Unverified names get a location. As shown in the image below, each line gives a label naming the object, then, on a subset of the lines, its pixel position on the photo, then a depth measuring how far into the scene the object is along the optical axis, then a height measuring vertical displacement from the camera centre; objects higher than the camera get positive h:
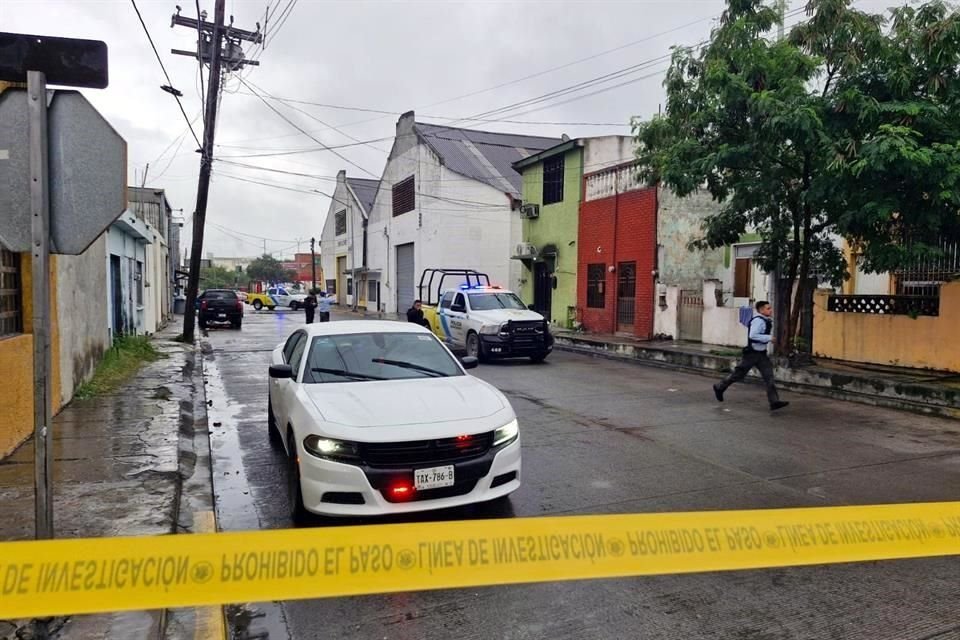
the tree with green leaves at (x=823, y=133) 9.23 +2.55
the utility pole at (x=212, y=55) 18.91 +6.83
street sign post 3.17 +0.56
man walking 9.92 -0.78
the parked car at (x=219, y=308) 28.19 -0.68
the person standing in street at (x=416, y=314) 16.62 -0.51
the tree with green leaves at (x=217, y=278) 91.56 +2.09
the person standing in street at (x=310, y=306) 24.66 -0.49
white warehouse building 32.06 +4.43
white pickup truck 15.35 -0.72
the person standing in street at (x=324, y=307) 24.95 -0.53
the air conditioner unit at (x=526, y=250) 25.83 +1.73
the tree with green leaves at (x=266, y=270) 97.56 +3.30
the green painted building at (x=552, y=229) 23.84 +2.52
